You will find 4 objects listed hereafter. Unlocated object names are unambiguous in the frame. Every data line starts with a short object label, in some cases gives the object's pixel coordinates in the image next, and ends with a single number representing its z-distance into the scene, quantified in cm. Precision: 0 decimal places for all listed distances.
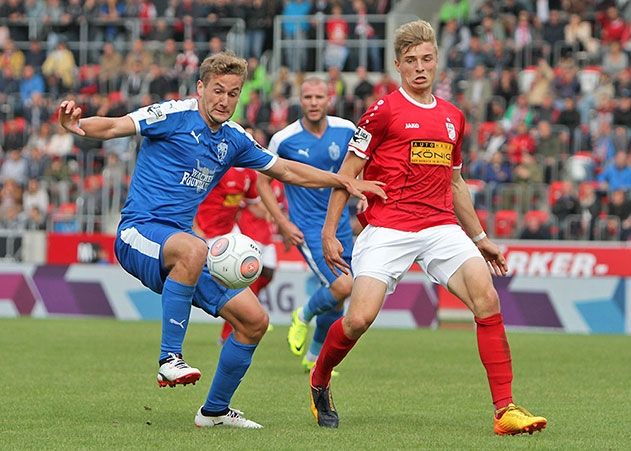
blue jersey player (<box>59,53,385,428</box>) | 1728
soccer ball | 1741
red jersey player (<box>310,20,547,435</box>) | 1762
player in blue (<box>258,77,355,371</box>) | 2583
